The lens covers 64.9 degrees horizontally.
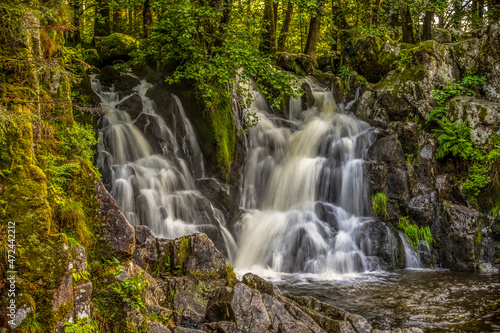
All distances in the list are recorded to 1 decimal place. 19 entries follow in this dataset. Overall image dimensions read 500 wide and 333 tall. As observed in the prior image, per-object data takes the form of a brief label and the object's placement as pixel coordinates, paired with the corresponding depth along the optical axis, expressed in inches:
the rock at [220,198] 426.5
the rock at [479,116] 459.5
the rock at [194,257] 234.8
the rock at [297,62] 660.7
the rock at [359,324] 203.9
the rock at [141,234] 244.4
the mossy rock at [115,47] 524.4
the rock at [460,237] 401.7
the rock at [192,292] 211.0
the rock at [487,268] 388.8
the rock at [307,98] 590.2
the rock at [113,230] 201.8
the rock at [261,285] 220.2
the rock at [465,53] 553.6
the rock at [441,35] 641.0
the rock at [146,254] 231.9
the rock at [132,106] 448.5
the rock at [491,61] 519.5
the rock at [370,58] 634.5
